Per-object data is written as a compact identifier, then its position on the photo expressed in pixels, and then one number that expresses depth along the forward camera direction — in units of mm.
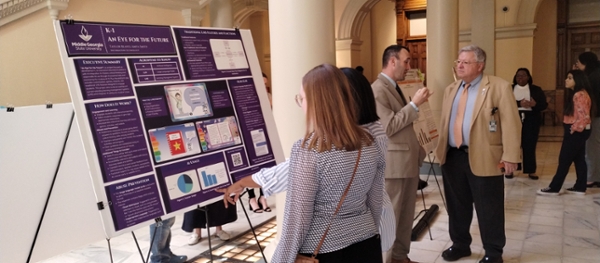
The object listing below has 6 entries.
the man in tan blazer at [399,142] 3061
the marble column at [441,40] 6242
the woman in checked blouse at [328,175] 1594
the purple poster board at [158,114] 1957
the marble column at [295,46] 2920
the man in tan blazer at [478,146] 3283
